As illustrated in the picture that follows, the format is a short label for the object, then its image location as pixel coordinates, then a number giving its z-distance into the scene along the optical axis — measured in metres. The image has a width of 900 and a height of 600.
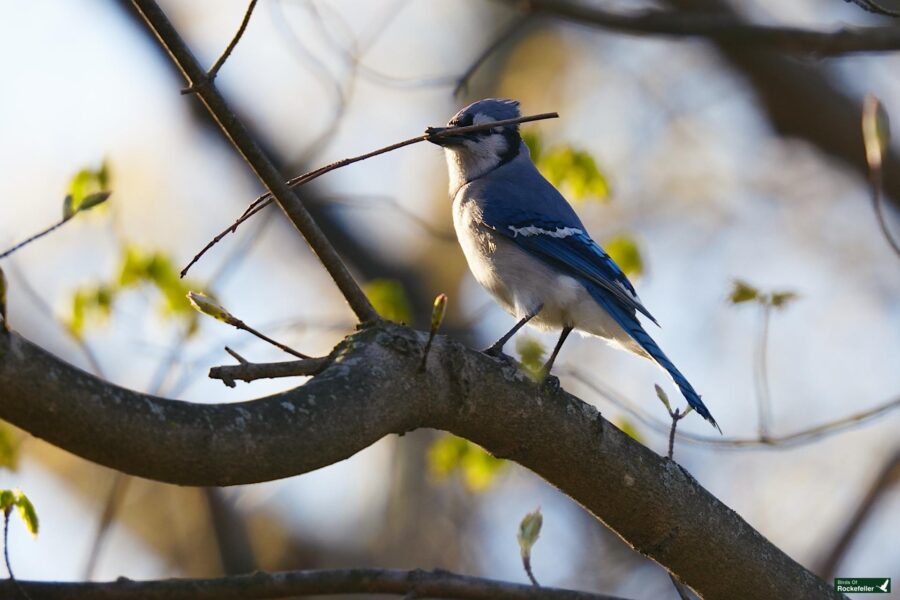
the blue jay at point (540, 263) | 6.77
